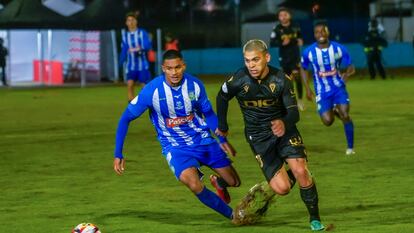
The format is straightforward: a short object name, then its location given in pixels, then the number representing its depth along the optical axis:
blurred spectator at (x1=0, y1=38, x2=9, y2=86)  40.06
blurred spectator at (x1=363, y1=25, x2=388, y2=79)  41.62
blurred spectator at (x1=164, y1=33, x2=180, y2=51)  40.84
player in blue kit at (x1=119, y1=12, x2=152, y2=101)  28.42
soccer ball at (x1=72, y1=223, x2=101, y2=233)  9.75
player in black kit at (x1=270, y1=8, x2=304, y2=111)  27.55
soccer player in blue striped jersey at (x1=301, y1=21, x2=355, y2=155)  17.94
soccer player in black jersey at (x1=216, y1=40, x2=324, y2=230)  10.35
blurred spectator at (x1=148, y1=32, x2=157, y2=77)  40.41
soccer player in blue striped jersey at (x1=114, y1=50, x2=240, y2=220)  11.06
